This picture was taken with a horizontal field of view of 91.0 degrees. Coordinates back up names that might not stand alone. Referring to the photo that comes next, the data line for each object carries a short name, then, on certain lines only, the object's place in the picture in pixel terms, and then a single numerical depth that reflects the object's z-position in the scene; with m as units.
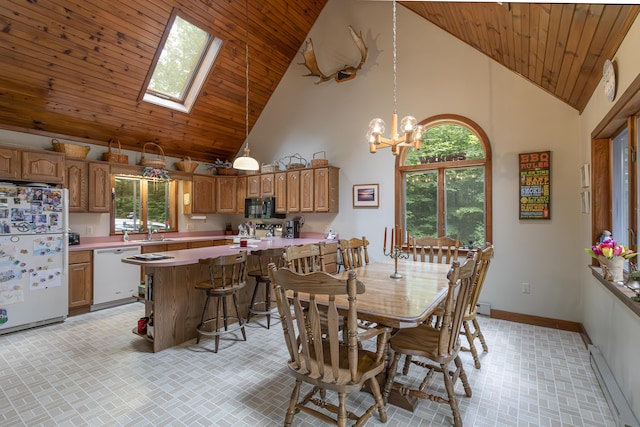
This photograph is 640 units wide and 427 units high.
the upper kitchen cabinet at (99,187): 4.54
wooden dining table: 1.70
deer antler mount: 4.78
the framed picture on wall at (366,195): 4.82
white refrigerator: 3.42
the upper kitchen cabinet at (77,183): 4.32
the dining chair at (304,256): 2.52
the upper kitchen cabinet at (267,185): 5.72
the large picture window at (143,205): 5.18
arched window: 4.09
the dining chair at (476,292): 2.39
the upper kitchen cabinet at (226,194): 6.26
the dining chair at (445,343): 1.76
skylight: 4.52
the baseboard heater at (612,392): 1.76
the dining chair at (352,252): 3.07
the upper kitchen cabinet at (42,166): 3.70
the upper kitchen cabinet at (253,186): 5.96
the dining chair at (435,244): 3.39
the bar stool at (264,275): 3.61
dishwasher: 4.26
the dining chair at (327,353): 1.47
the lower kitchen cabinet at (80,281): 4.02
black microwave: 5.77
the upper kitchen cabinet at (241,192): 6.23
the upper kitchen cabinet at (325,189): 5.00
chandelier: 2.70
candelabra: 2.61
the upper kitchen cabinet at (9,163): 3.54
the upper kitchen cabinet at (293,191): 5.36
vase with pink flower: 2.14
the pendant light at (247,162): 3.98
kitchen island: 2.98
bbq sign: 3.60
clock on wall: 2.13
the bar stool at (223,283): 2.90
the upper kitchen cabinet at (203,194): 5.91
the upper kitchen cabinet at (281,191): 5.54
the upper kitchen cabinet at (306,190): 5.19
